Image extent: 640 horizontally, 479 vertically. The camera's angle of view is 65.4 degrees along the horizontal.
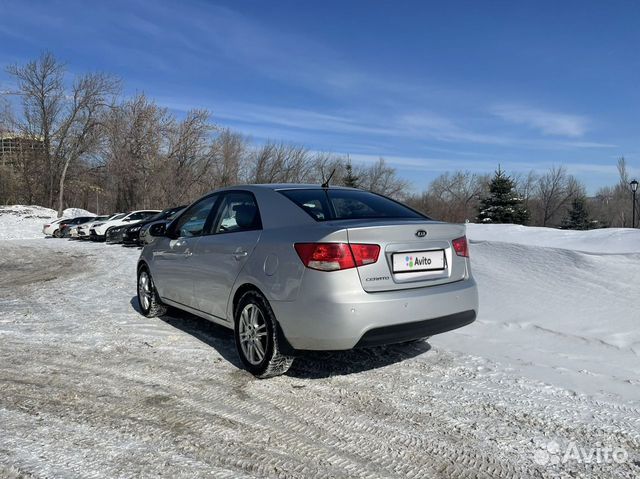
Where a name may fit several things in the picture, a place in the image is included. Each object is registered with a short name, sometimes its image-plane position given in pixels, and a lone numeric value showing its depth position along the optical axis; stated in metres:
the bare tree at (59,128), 47.72
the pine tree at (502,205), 40.66
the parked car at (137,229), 17.88
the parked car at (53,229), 29.21
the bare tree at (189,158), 46.50
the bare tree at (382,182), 66.50
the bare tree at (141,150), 46.56
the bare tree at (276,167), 51.59
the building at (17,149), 51.22
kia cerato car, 3.45
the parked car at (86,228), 25.08
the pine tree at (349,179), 44.40
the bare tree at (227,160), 48.25
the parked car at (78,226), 25.95
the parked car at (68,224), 28.52
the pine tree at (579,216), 48.38
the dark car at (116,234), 21.05
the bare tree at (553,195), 68.75
